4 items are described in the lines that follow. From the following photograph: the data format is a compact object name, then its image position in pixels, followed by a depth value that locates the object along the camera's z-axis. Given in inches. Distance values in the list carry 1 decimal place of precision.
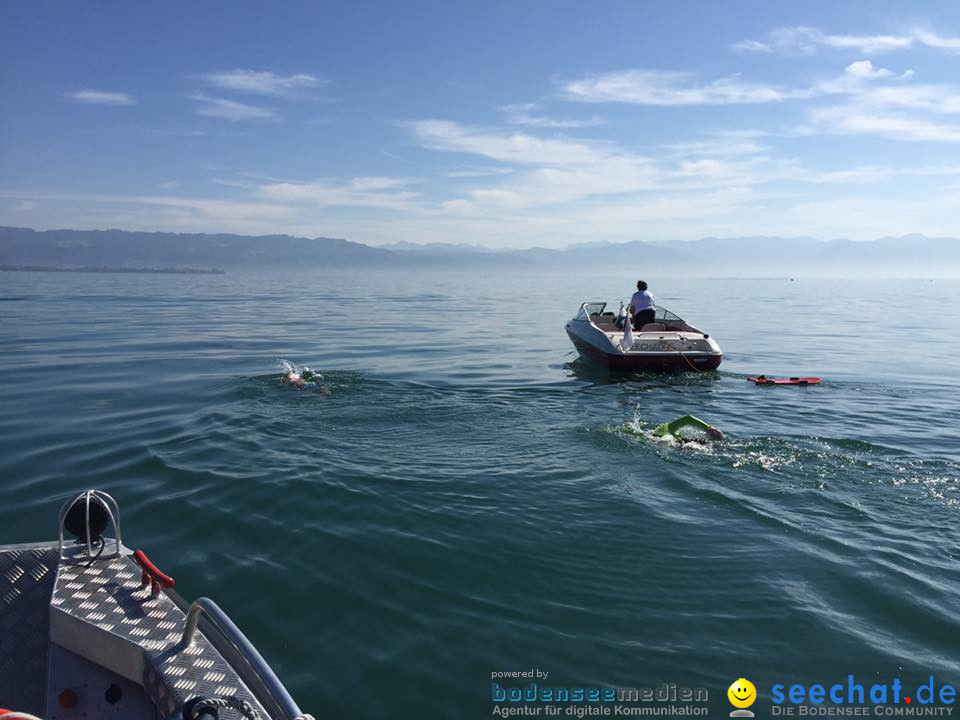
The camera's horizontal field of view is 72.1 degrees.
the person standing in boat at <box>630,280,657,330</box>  749.3
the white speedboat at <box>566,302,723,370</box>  673.6
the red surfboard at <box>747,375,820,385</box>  648.4
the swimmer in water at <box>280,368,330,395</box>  588.4
